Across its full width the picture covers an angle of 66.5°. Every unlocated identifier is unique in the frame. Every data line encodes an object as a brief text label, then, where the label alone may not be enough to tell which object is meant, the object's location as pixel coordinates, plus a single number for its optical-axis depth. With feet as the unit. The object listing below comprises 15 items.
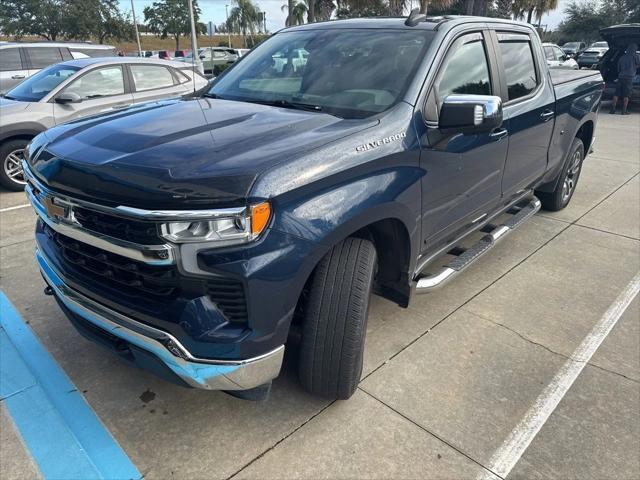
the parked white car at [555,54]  51.34
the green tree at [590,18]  165.17
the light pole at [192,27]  65.41
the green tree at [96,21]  108.99
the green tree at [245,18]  199.02
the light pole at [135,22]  131.64
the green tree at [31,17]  100.94
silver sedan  20.51
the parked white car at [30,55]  31.37
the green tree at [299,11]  142.19
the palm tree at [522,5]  82.53
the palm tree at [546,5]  93.61
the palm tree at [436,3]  68.54
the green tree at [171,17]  153.38
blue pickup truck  6.15
